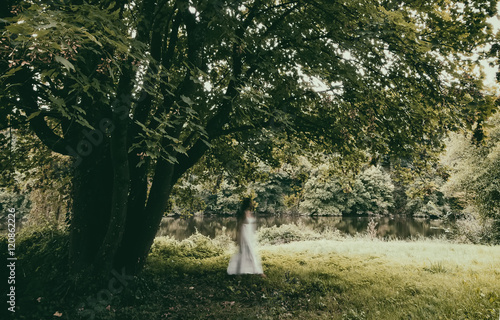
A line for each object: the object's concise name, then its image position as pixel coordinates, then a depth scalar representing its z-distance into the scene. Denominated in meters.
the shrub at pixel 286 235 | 19.75
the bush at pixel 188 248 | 10.56
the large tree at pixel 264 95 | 4.67
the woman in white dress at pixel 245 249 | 7.19
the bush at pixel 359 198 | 47.19
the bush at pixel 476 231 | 18.02
